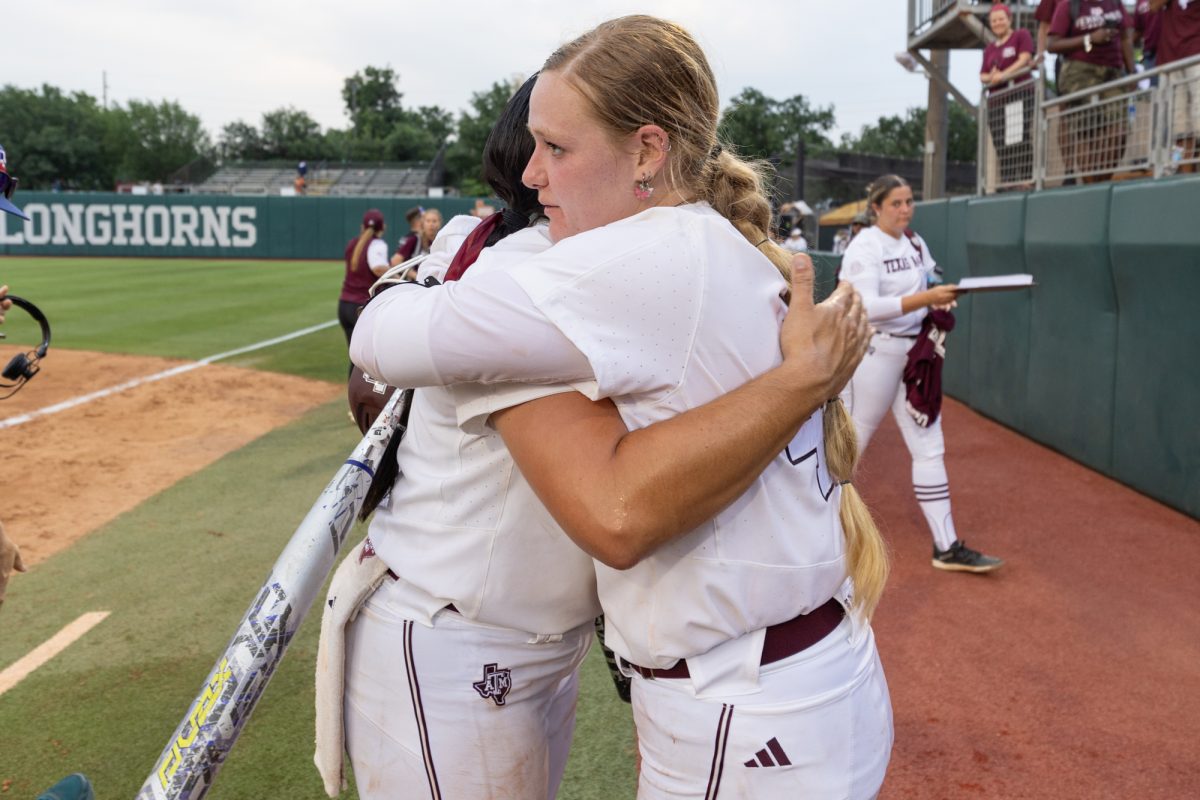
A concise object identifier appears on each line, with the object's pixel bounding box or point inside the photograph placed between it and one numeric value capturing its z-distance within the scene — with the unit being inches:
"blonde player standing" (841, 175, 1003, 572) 219.0
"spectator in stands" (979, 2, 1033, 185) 386.6
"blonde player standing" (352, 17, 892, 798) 50.4
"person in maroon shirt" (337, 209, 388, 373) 390.0
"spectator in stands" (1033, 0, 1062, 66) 376.2
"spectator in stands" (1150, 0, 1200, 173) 272.2
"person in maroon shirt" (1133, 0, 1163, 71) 370.0
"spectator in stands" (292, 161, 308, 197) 1770.4
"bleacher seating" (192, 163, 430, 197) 2086.6
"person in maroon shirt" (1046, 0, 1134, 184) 361.1
